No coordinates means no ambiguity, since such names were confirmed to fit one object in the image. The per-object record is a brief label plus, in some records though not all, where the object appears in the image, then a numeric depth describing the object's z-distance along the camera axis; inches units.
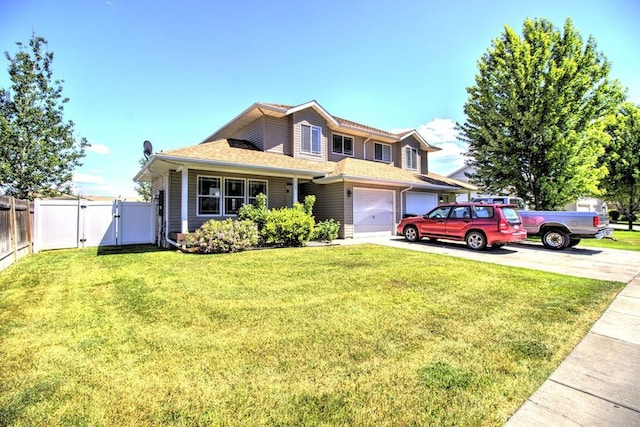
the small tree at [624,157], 781.3
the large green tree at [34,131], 658.2
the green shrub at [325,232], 492.7
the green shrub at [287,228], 439.5
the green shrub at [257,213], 446.3
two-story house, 461.7
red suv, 400.2
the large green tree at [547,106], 592.1
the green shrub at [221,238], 384.5
